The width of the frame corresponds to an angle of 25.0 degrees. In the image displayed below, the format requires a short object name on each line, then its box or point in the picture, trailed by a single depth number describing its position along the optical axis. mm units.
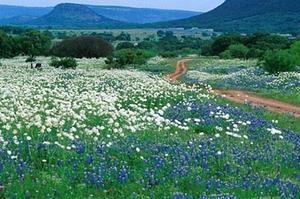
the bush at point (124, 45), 110300
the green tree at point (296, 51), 51625
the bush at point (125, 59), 60256
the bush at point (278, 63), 46284
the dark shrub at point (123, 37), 172250
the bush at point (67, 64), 54469
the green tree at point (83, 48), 81812
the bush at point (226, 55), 81812
